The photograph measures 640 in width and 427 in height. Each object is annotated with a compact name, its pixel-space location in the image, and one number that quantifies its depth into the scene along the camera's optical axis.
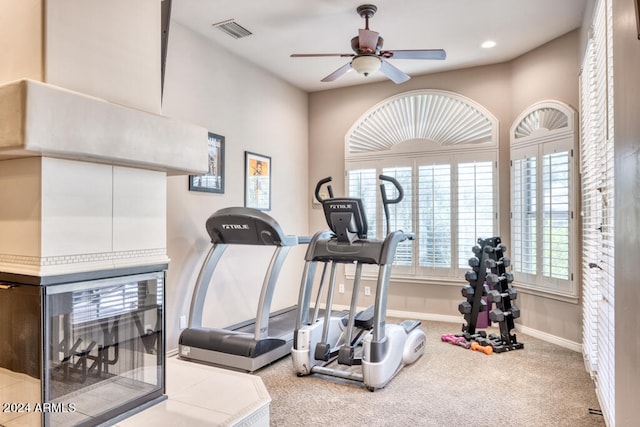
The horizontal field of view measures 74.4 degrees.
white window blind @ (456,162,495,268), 5.27
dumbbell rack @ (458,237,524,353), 4.27
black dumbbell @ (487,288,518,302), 4.22
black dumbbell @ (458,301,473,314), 4.44
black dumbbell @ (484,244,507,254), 4.38
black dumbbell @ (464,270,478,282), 4.49
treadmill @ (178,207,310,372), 3.68
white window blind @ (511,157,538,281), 4.74
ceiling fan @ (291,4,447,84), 3.60
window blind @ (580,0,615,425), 2.46
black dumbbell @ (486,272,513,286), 4.28
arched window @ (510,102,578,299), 4.33
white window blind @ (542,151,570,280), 4.36
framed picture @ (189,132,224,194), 4.34
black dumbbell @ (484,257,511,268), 4.40
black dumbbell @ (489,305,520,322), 4.16
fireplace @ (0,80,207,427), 1.54
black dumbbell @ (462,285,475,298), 4.48
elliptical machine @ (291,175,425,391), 3.36
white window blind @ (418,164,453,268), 5.49
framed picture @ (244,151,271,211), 5.04
